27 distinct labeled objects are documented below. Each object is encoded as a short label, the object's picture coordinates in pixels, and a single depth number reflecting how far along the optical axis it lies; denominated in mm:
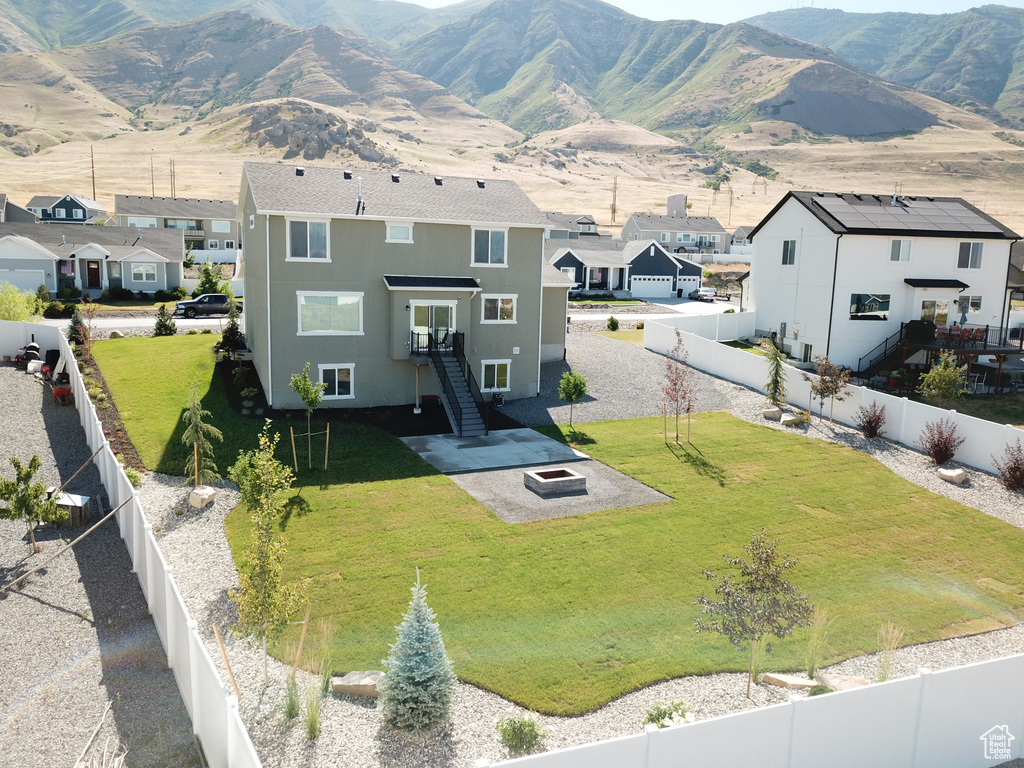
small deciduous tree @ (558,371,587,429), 26659
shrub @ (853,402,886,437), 26016
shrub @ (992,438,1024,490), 21359
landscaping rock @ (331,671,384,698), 10781
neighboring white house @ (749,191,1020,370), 35656
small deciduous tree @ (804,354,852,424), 27047
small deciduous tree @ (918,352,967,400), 28016
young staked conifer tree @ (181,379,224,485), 19688
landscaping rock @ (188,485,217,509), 18638
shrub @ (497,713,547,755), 9586
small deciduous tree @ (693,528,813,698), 10977
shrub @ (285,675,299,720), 10320
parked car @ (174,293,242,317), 47812
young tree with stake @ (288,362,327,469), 22281
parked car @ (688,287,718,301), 67875
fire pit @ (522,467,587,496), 20219
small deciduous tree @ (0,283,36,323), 34781
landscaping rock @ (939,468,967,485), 22031
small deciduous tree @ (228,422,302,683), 11016
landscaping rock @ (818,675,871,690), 11305
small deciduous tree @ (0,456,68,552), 14711
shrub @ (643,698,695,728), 9227
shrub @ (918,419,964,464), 23391
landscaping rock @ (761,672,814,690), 11383
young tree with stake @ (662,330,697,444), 26078
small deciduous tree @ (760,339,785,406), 29328
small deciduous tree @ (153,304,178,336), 38375
